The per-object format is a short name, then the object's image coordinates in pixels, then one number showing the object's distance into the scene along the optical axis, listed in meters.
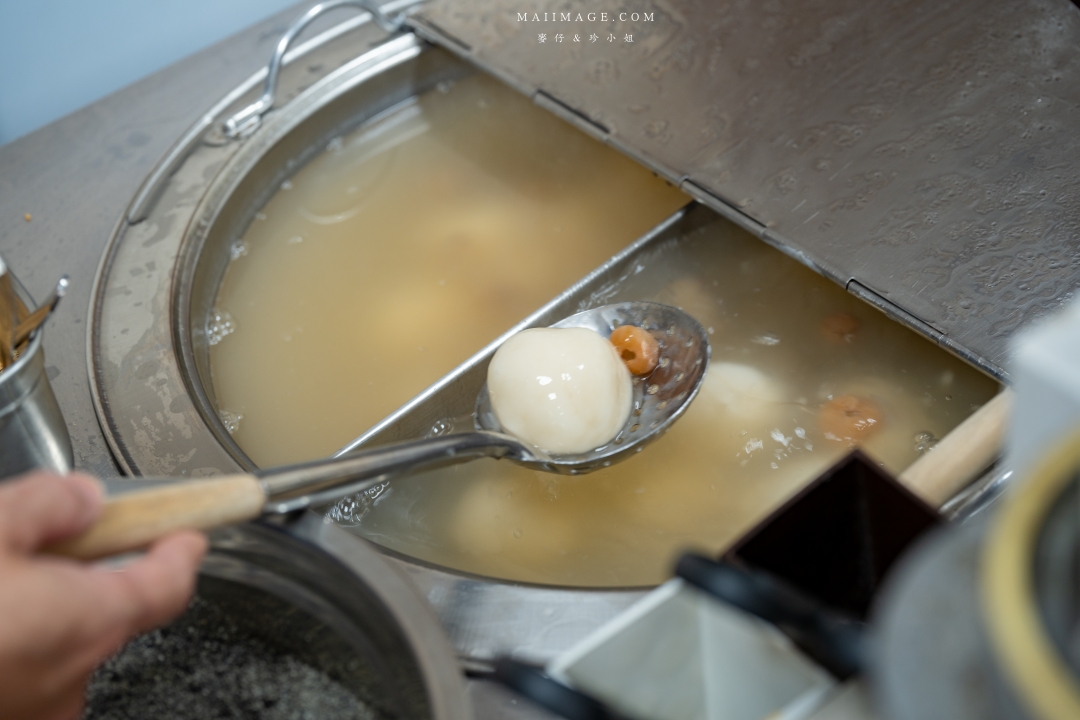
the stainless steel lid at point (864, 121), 0.66
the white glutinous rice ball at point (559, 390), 0.65
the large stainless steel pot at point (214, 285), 0.60
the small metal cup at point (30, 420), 0.57
